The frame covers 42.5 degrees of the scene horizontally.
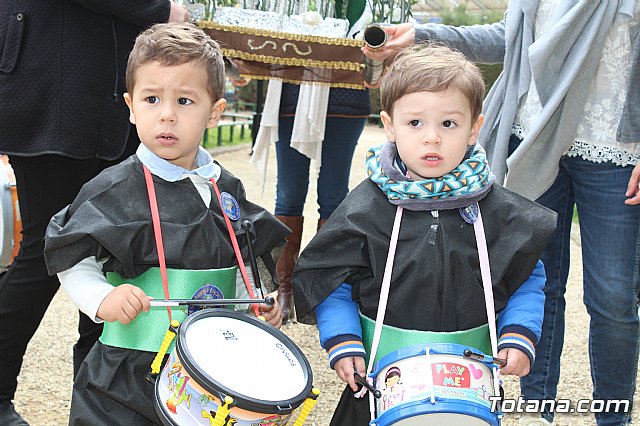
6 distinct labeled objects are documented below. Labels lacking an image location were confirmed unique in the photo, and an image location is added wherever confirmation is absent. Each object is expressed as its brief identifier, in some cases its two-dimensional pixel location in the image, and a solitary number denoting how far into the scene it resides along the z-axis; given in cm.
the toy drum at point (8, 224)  402
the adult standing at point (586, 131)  277
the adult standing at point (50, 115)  277
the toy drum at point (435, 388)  190
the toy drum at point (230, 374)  182
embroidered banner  347
